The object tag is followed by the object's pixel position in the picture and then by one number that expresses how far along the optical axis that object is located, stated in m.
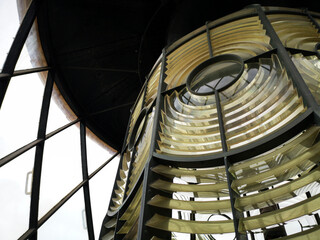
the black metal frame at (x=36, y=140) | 4.66
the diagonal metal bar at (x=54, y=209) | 5.05
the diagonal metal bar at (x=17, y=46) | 4.54
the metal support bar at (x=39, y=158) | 5.20
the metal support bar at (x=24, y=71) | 4.51
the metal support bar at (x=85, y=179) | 6.32
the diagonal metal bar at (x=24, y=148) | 4.68
